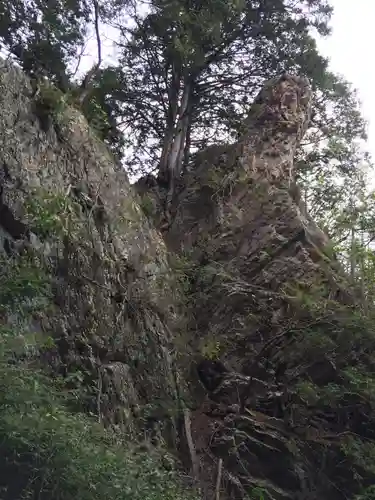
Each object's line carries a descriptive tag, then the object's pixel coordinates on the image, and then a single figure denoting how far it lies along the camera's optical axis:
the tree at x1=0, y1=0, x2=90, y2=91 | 10.16
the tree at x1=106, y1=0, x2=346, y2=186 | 12.64
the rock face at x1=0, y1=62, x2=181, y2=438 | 6.19
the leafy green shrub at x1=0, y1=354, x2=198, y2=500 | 3.83
